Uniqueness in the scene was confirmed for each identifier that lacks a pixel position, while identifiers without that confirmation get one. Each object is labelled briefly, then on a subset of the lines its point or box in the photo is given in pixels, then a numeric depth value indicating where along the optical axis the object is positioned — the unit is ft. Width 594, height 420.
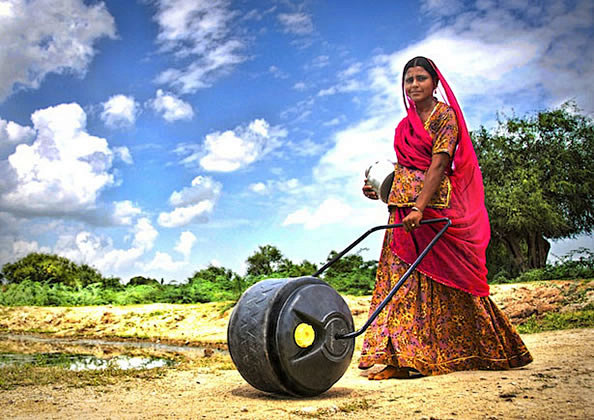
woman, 15.87
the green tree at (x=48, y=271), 67.47
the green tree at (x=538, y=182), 55.83
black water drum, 12.80
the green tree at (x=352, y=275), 41.86
